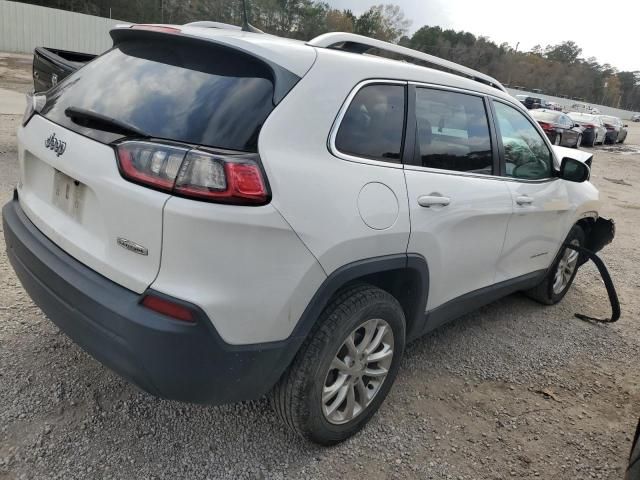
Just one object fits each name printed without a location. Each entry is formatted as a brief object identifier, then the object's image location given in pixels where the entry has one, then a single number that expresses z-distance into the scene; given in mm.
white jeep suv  1796
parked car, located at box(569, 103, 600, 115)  49062
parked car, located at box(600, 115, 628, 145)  27344
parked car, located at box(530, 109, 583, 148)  19312
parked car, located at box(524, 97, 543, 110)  32750
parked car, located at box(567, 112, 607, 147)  23922
